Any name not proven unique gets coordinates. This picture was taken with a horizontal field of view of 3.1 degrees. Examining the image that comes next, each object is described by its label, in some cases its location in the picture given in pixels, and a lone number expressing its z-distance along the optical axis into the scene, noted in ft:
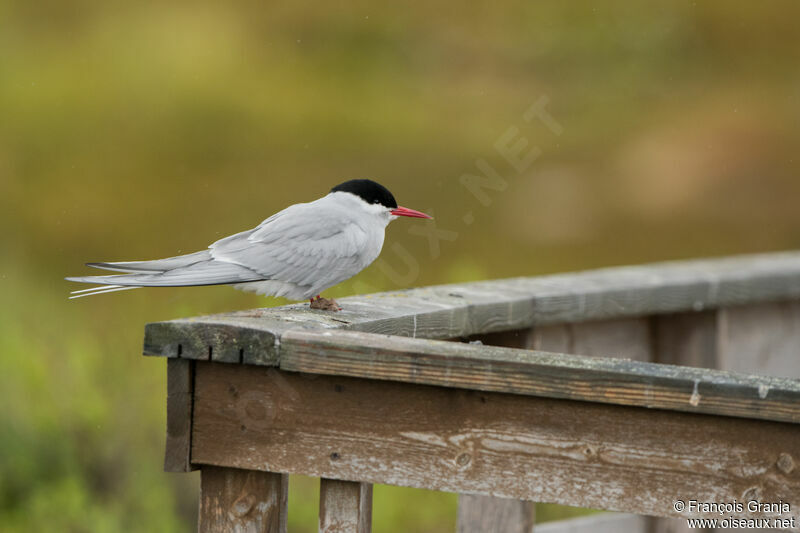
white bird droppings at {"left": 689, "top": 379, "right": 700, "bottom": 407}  48.47
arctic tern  49.64
